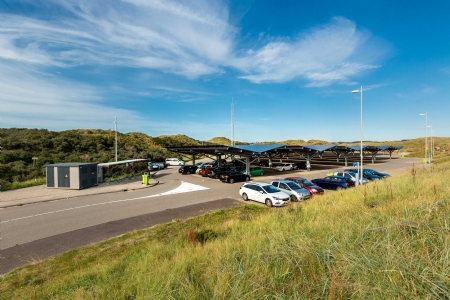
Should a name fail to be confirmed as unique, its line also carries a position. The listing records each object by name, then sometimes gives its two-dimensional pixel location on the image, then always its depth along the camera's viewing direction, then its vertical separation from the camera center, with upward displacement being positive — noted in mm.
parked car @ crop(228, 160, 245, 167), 37453 -2892
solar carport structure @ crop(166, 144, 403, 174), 28891 -427
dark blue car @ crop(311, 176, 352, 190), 19750 -3304
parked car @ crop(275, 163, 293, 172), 37462 -3446
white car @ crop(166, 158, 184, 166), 51000 -3399
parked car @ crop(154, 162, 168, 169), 43562 -3636
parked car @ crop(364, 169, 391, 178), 24419 -3061
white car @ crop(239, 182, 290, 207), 14953 -3351
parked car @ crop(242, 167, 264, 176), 31866 -3510
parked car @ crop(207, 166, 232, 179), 29516 -3318
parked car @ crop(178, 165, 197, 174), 36112 -3584
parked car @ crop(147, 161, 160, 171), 40134 -3558
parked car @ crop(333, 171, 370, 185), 21805 -2976
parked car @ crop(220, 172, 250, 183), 26172 -3566
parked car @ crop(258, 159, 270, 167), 47859 -3589
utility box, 21984 -2796
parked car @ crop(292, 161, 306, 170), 39097 -3464
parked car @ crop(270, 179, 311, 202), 15711 -3172
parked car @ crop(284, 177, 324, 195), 17262 -3230
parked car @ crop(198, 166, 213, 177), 32362 -3549
